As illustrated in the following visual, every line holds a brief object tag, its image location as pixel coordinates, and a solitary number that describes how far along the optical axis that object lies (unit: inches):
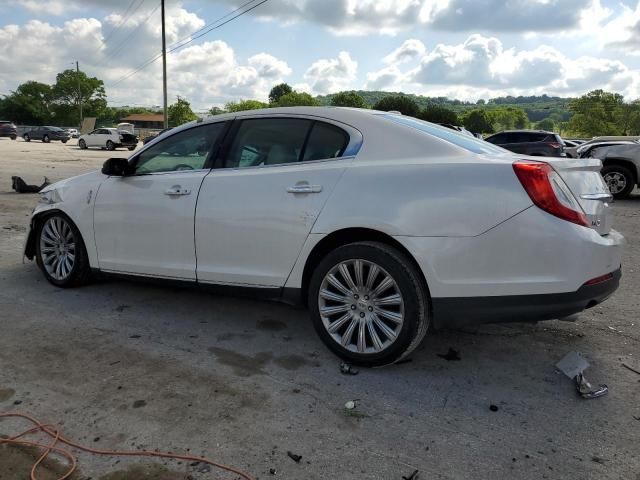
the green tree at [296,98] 3862.2
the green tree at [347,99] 3842.5
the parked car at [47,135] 1995.6
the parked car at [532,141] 680.0
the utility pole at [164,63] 1315.2
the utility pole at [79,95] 3713.1
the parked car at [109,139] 1448.1
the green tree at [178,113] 3528.5
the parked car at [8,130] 2191.2
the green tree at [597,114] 3403.1
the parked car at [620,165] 481.4
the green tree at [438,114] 2549.2
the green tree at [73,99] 3892.7
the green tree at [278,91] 5393.7
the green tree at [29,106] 3853.3
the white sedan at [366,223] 118.3
